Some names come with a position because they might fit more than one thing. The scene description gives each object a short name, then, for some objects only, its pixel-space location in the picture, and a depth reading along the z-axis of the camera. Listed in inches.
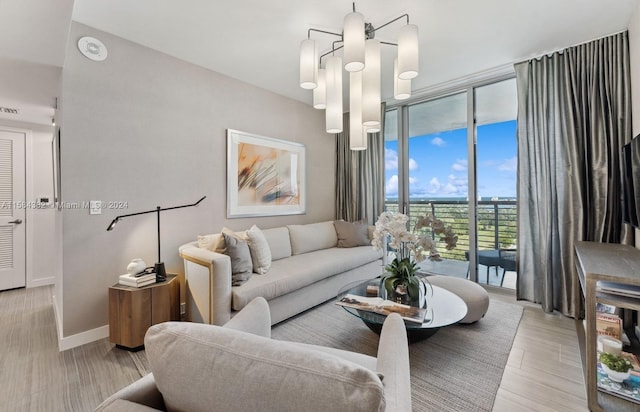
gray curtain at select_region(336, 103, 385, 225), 167.0
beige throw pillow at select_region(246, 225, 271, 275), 105.7
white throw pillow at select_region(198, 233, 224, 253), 96.9
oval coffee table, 69.5
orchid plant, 78.6
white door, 144.3
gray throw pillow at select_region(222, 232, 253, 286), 92.9
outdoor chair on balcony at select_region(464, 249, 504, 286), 134.3
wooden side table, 82.7
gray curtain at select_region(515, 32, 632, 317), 97.5
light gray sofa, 84.6
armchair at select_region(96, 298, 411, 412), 19.7
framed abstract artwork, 129.3
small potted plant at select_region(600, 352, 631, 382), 63.3
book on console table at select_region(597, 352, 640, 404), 61.4
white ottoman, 94.4
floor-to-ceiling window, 132.5
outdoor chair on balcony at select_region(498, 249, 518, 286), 129.3
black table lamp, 91.4
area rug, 63.8
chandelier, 73.1
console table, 58.8
